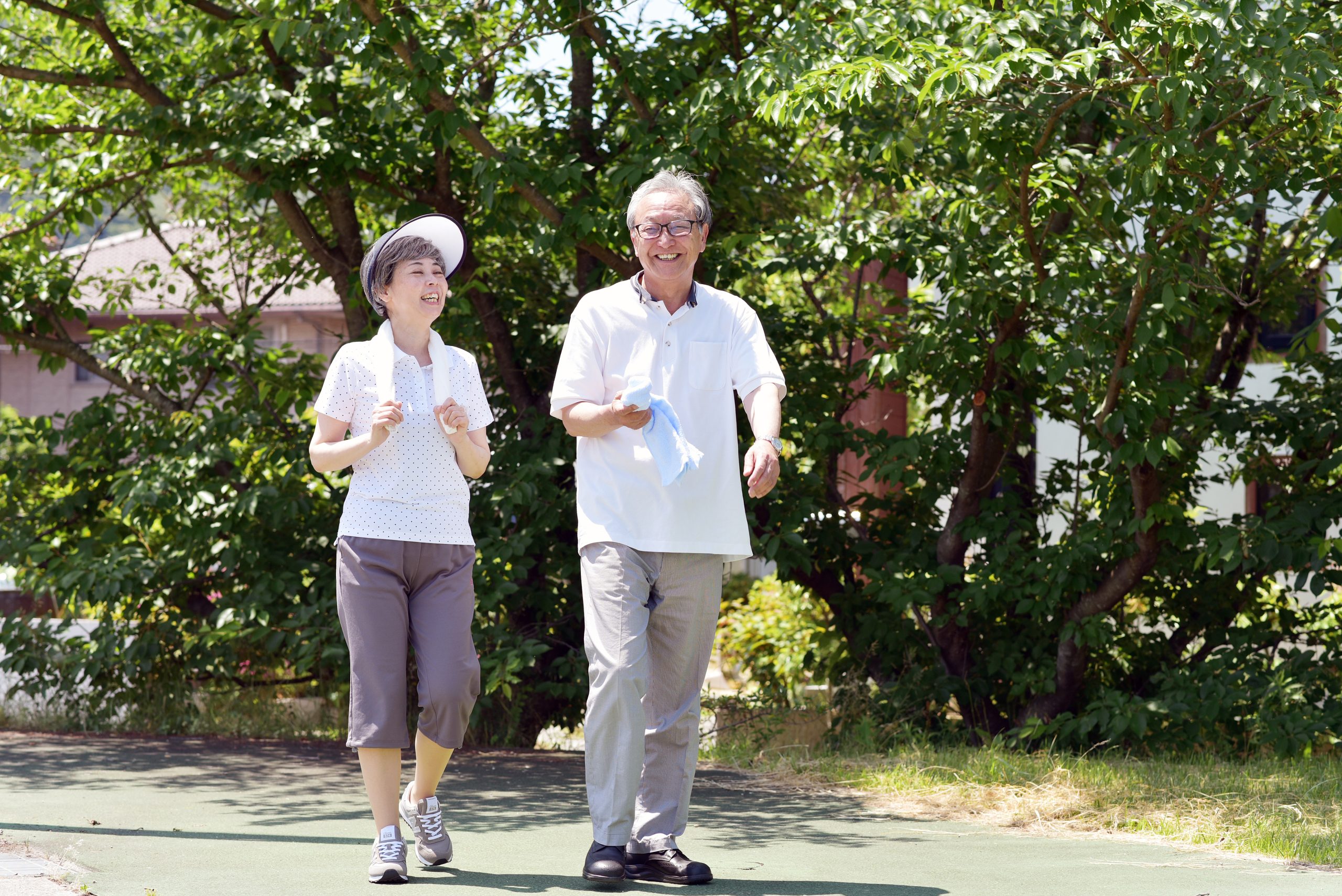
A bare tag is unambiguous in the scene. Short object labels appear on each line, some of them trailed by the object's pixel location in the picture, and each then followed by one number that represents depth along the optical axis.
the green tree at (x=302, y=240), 13.45
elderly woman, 7.78
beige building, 17.36
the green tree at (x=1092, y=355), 10.55
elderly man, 7.65
